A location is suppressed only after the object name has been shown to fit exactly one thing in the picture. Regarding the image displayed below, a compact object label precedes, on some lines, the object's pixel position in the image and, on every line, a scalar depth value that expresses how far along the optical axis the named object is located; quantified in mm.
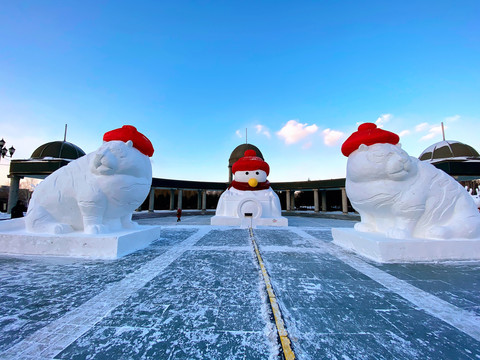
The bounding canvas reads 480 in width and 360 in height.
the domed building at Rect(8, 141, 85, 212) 14141
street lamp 9477
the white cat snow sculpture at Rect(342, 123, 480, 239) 4477
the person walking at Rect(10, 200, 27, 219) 9021
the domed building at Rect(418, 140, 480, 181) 13320
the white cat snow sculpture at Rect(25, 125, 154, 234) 4629
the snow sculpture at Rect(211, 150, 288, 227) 11078
